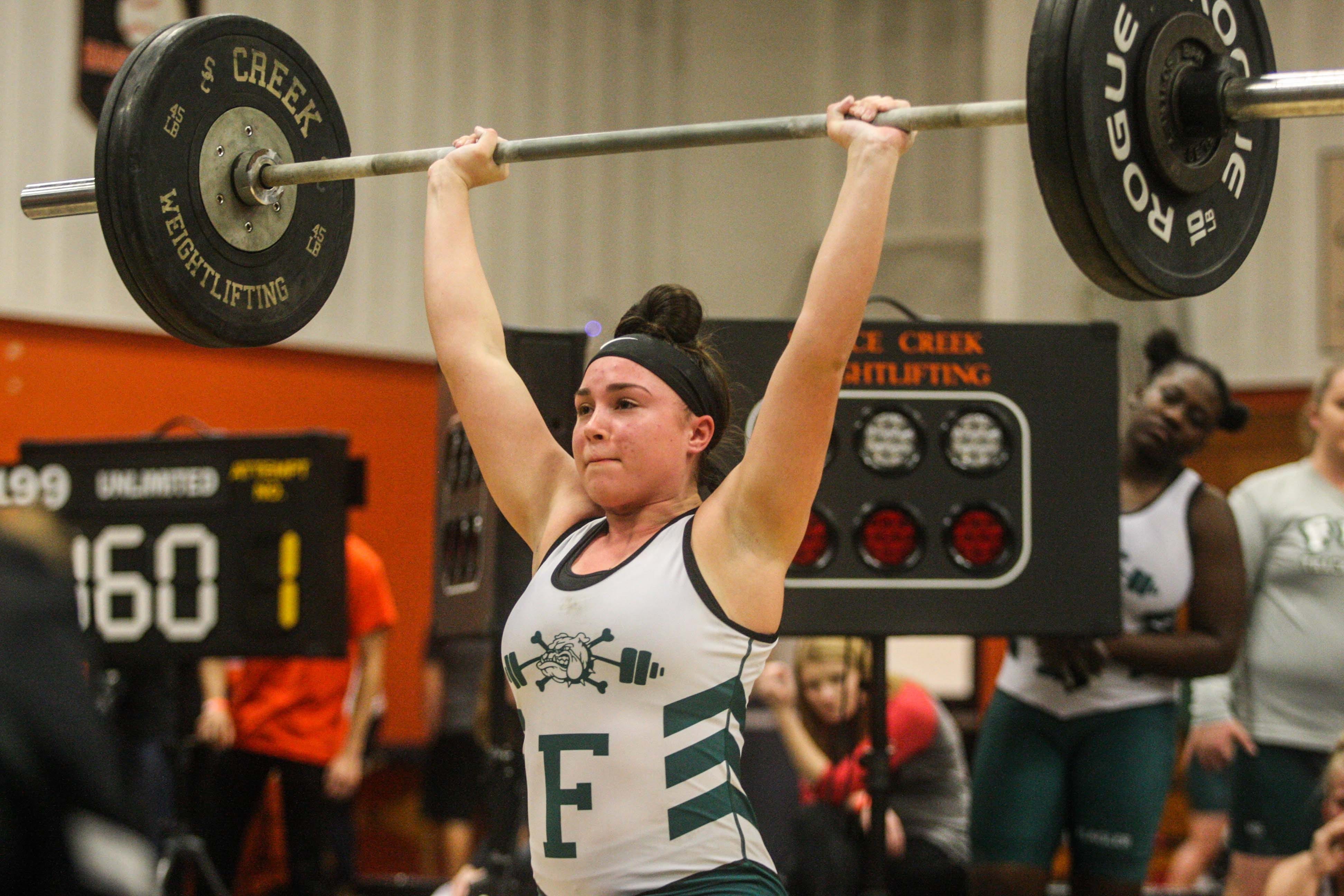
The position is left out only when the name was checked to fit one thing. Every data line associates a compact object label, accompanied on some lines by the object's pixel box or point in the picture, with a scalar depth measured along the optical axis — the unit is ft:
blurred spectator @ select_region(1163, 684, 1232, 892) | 31.48
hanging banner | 40.83
